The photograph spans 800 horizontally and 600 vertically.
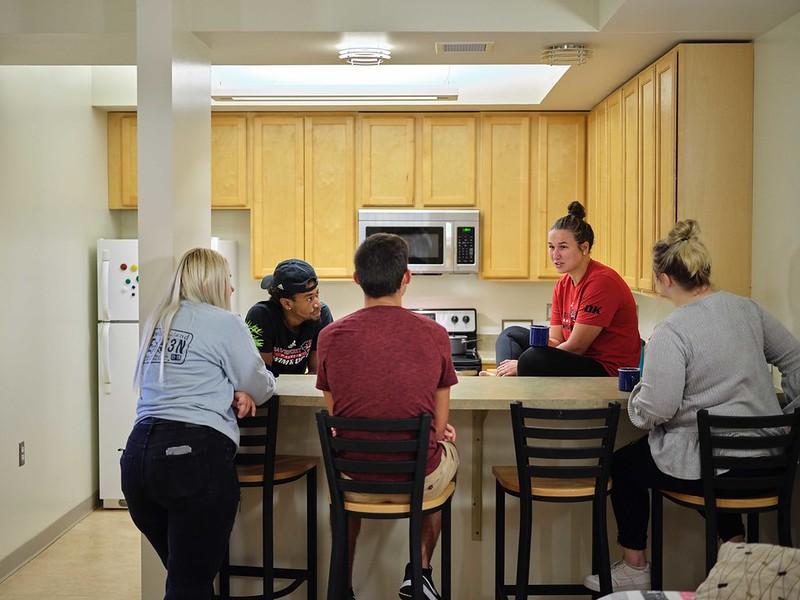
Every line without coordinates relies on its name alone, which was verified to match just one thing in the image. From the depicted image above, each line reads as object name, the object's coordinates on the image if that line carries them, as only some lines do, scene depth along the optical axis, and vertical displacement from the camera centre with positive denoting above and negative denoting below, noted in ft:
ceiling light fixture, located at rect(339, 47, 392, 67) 11.56 +2.98
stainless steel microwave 16.99 +0.71
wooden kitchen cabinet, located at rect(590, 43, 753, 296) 11.09 +1.60
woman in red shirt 10.89 -0.71
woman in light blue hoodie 8.08 -1.58
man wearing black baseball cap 10.72 -0.68
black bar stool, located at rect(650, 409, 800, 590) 8.24 -2.02
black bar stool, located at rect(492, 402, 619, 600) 8.48 -2.12
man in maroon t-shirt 7.95 -0.82
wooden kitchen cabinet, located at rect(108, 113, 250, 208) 17.08 +2.21
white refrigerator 15.78 -1.32
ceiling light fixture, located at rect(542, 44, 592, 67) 11.38 +2.96
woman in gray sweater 8.24 -0.99
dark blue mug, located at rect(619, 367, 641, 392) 9.46 -1.26
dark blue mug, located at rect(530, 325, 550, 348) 10.57 -0.88
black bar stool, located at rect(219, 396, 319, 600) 9.19 -2.39
